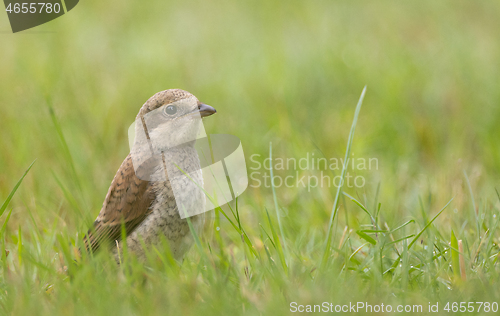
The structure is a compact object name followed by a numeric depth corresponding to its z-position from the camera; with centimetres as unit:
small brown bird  668
